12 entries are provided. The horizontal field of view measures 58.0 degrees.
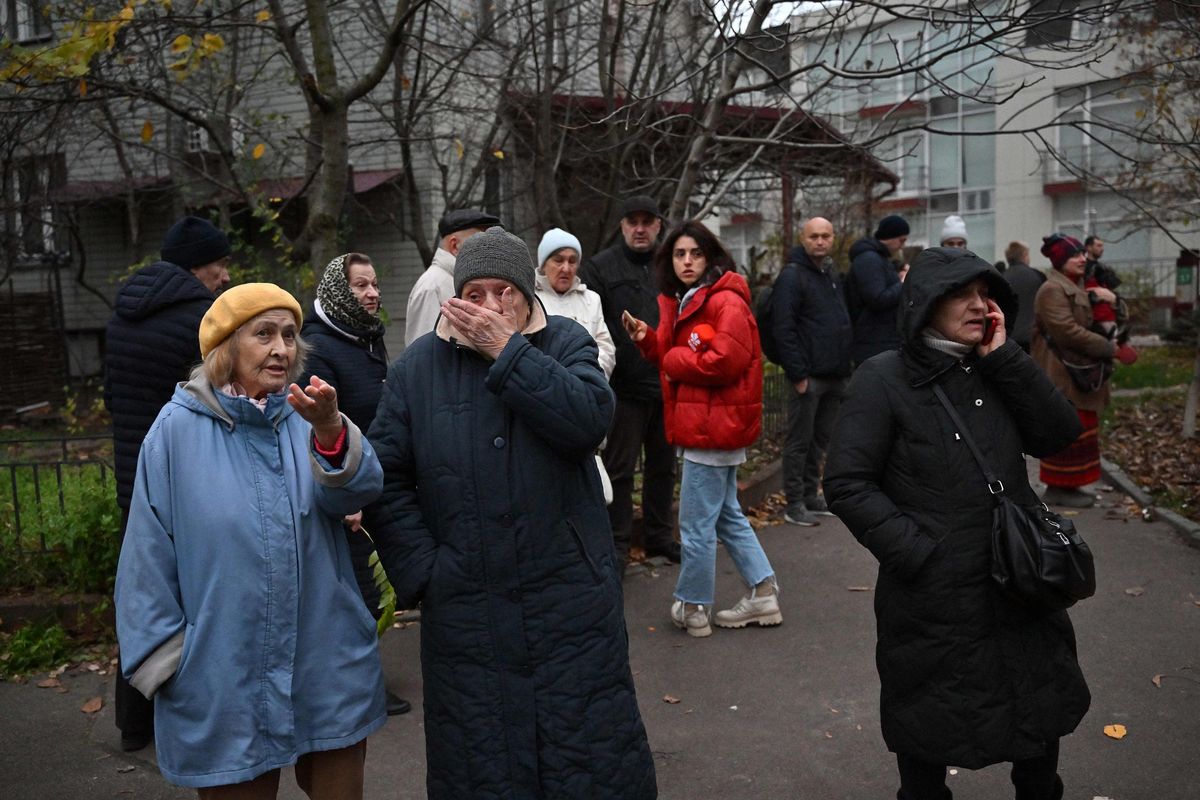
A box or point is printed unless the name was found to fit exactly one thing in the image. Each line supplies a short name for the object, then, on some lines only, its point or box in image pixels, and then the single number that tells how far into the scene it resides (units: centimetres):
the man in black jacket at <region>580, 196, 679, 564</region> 676
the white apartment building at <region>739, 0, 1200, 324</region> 2785
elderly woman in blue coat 290
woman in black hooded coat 322
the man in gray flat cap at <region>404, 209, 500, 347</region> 532
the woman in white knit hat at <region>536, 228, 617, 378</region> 593
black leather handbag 310
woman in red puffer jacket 563
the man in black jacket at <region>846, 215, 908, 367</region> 857
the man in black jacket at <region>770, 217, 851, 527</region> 798
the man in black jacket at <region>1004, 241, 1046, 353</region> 1031
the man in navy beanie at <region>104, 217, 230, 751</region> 459
